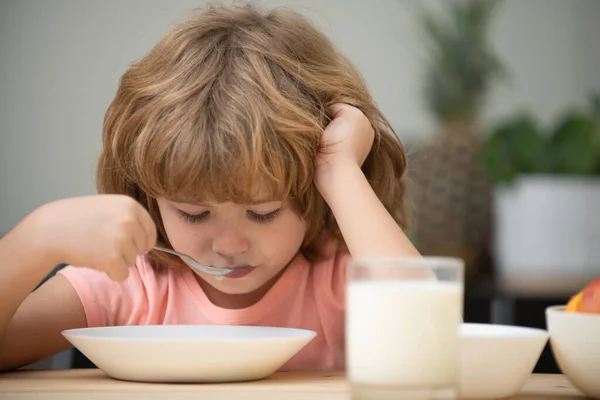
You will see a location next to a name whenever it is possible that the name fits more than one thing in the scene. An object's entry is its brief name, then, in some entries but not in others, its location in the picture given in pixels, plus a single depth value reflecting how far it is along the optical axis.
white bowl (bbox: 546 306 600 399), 1.30
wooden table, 1.29
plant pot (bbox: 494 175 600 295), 3.55
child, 1.52
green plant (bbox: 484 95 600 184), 3.64
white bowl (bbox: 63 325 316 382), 1.35
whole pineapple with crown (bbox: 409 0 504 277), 3.67
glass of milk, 1.17
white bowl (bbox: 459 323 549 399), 1.29
